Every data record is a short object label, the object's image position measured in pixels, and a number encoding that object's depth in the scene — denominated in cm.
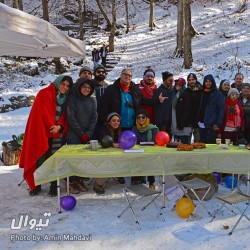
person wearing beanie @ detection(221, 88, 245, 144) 584
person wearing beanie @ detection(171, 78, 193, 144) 608
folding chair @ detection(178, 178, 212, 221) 430
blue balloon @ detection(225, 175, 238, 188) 549
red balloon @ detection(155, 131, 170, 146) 489
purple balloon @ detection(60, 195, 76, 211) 453
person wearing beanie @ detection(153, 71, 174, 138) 602
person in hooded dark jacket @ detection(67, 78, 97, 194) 510
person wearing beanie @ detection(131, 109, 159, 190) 525
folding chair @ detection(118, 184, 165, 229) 412
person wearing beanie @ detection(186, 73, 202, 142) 607
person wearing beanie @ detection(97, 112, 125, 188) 524
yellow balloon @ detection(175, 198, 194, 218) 430
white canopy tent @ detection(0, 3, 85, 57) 339
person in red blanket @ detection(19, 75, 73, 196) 498
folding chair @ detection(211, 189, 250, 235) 388
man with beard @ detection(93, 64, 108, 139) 574
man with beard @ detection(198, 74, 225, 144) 582
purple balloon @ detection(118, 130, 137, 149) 464
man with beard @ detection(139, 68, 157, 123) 605
